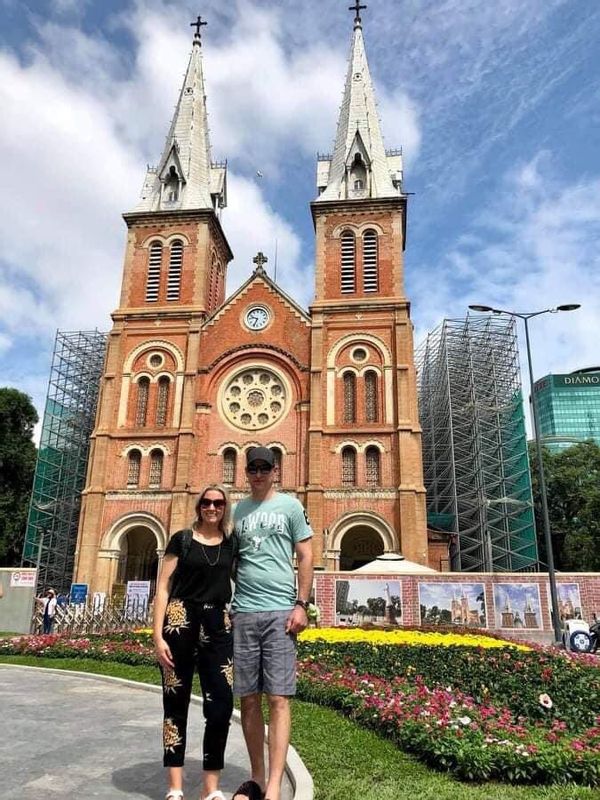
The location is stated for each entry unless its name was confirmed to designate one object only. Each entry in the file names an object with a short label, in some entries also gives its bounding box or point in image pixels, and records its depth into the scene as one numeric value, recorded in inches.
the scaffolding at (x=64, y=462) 1605.6
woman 184.4
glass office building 4591.5
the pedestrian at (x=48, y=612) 876.0
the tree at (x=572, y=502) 1722.4
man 184.5
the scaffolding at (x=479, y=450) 1604.3
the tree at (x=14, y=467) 1747.0
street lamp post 738.8
